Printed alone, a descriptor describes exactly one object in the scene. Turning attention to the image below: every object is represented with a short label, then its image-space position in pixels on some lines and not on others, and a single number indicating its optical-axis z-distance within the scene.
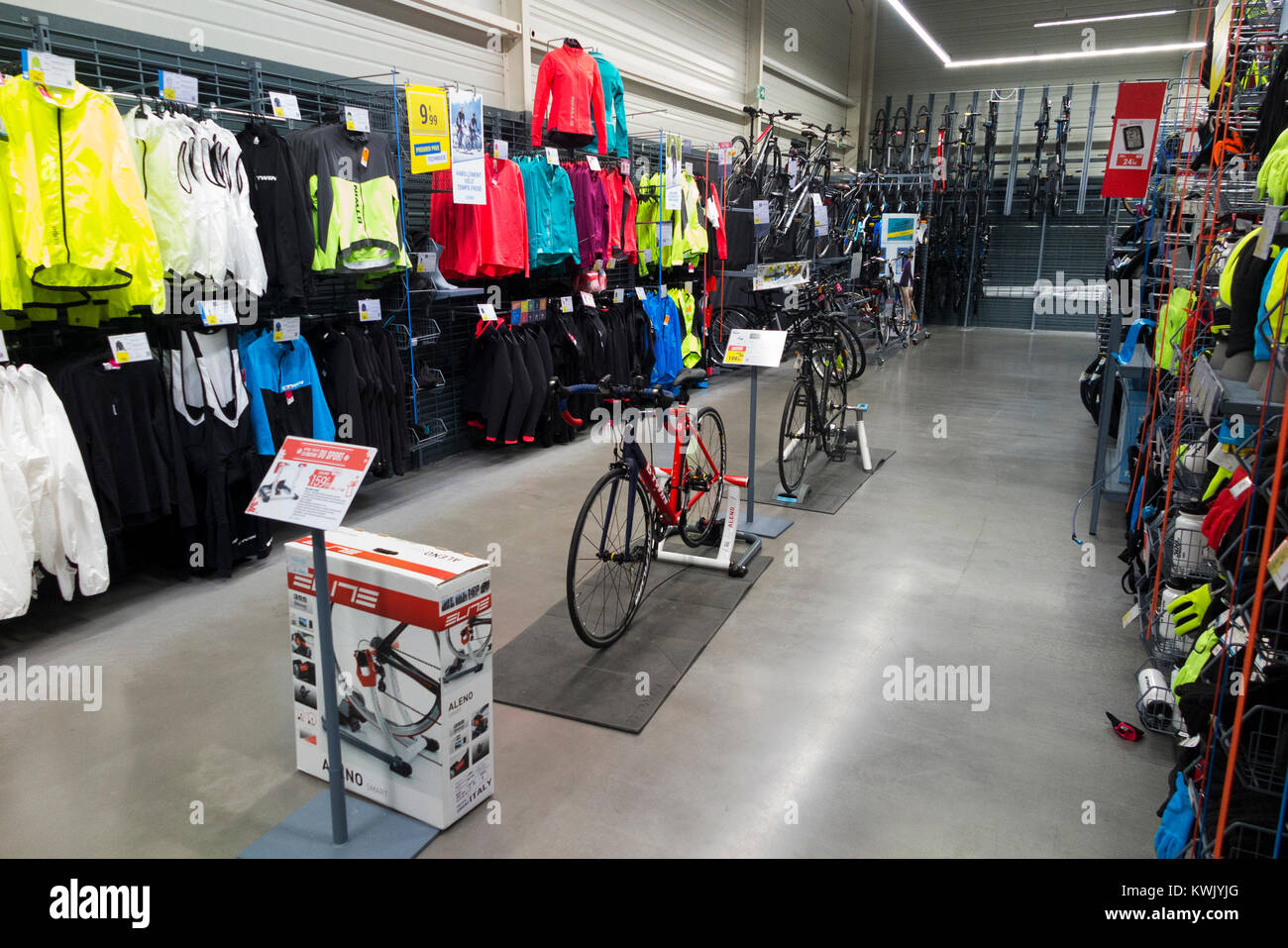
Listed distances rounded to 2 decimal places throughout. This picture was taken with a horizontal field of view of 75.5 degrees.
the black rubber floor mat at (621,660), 3.00
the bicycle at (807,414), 5.48
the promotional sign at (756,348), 4.31
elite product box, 2.20
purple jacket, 6.69
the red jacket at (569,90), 6.36
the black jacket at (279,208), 4.19
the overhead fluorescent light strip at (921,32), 10.34
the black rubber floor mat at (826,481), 5.35
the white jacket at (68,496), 3.30
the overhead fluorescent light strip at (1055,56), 12.71
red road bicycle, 3.36
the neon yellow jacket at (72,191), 3.13
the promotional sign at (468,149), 5.00
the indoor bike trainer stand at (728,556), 4.14
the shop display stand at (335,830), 2.17
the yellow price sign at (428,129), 4.75
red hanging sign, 4.86
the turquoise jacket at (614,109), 6.92
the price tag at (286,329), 4.30
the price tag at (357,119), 4.54
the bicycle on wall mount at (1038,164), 13.34
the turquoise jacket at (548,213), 6.02
